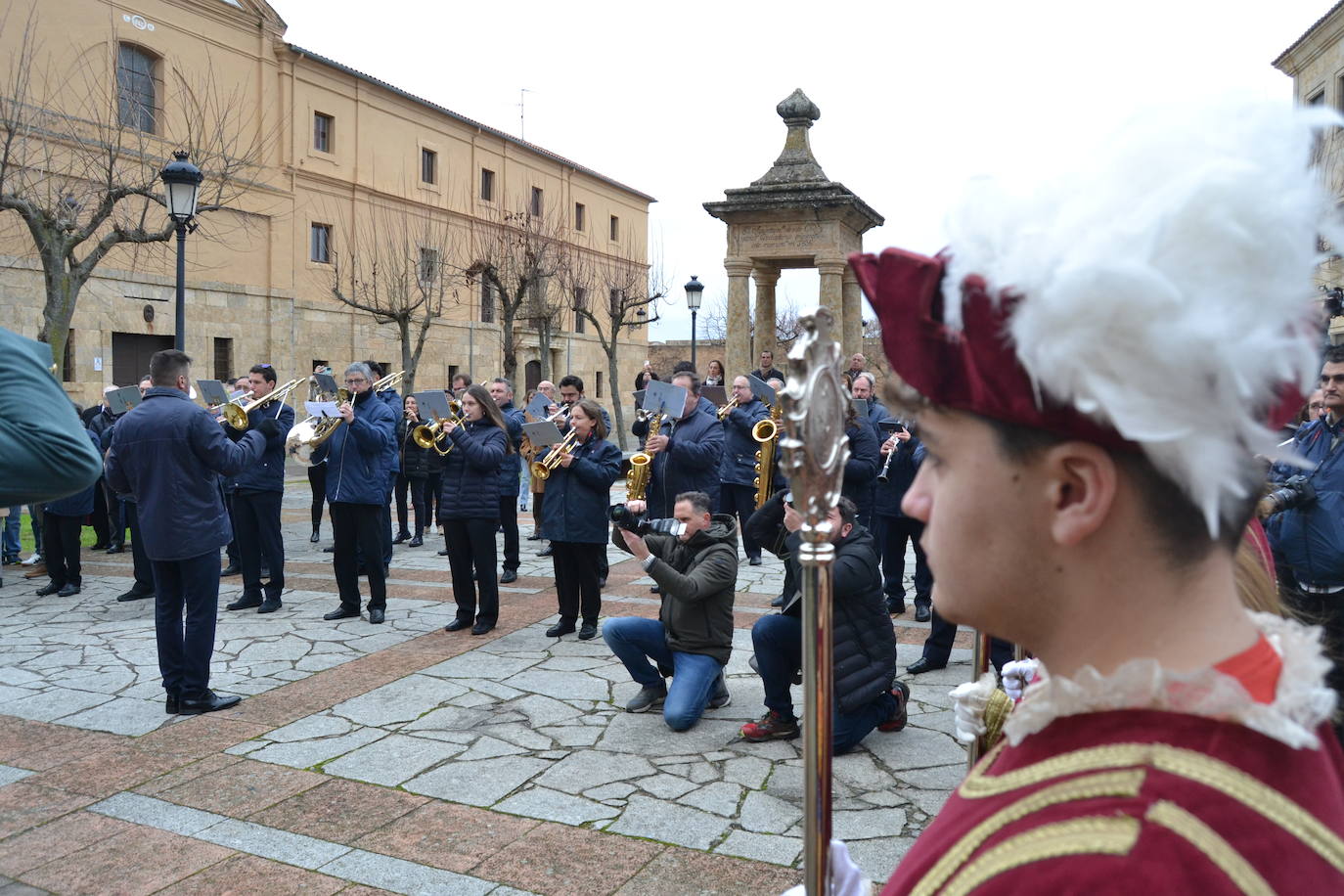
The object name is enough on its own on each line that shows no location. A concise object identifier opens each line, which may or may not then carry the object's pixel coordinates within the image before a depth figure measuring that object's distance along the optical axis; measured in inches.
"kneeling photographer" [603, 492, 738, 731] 223.0
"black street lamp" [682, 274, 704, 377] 938.7
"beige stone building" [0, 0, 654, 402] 941.8
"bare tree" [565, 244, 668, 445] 1283.2
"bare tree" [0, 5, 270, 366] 573.3
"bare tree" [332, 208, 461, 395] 1205.7
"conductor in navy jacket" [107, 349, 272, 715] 230.5
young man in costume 32.9
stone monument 629.0
